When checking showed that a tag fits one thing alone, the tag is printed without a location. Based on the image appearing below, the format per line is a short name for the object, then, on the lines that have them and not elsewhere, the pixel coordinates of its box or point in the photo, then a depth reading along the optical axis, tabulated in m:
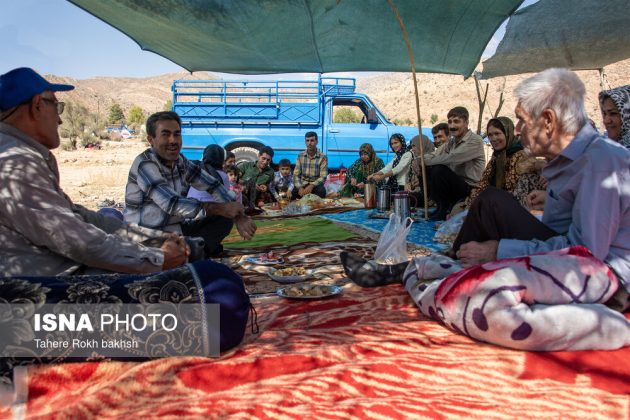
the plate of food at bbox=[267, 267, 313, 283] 3.48
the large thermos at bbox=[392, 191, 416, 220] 5.46
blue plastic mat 5.07
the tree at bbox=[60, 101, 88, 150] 27.00
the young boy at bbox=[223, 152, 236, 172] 8.30
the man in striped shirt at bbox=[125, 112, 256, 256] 3.90
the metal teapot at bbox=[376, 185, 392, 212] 6.88
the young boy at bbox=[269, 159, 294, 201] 9.36
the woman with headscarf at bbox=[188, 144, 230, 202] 6.15
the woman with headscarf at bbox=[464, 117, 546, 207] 5.26
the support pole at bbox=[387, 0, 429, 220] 5.32
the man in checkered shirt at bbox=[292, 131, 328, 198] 9.18
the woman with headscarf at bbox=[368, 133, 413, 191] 8.05
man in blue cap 2.12
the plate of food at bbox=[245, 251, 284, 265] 4.17
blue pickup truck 12.07
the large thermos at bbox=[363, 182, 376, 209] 7.55
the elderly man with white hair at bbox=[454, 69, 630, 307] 2.21
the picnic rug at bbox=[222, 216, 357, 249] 5.25
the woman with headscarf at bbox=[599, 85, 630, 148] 3.97
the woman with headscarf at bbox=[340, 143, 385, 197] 9.10
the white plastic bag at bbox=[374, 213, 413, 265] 3.29
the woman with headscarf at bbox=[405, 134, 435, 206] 7.31
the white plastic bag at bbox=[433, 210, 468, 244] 5.00
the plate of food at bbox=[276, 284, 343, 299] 2.97
